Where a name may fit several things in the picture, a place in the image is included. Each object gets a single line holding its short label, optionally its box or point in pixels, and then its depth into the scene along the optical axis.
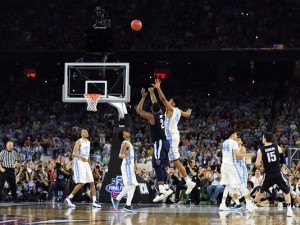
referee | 23.26
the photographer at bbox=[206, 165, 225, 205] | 23.58
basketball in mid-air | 26.96
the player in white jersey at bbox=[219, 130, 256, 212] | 18.44
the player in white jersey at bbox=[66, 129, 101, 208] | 20.09
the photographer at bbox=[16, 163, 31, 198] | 26.27
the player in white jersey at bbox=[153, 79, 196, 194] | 17.09
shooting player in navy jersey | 16.53
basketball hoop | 23.08
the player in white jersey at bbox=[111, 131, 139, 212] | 18.38
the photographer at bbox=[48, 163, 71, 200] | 25.20
